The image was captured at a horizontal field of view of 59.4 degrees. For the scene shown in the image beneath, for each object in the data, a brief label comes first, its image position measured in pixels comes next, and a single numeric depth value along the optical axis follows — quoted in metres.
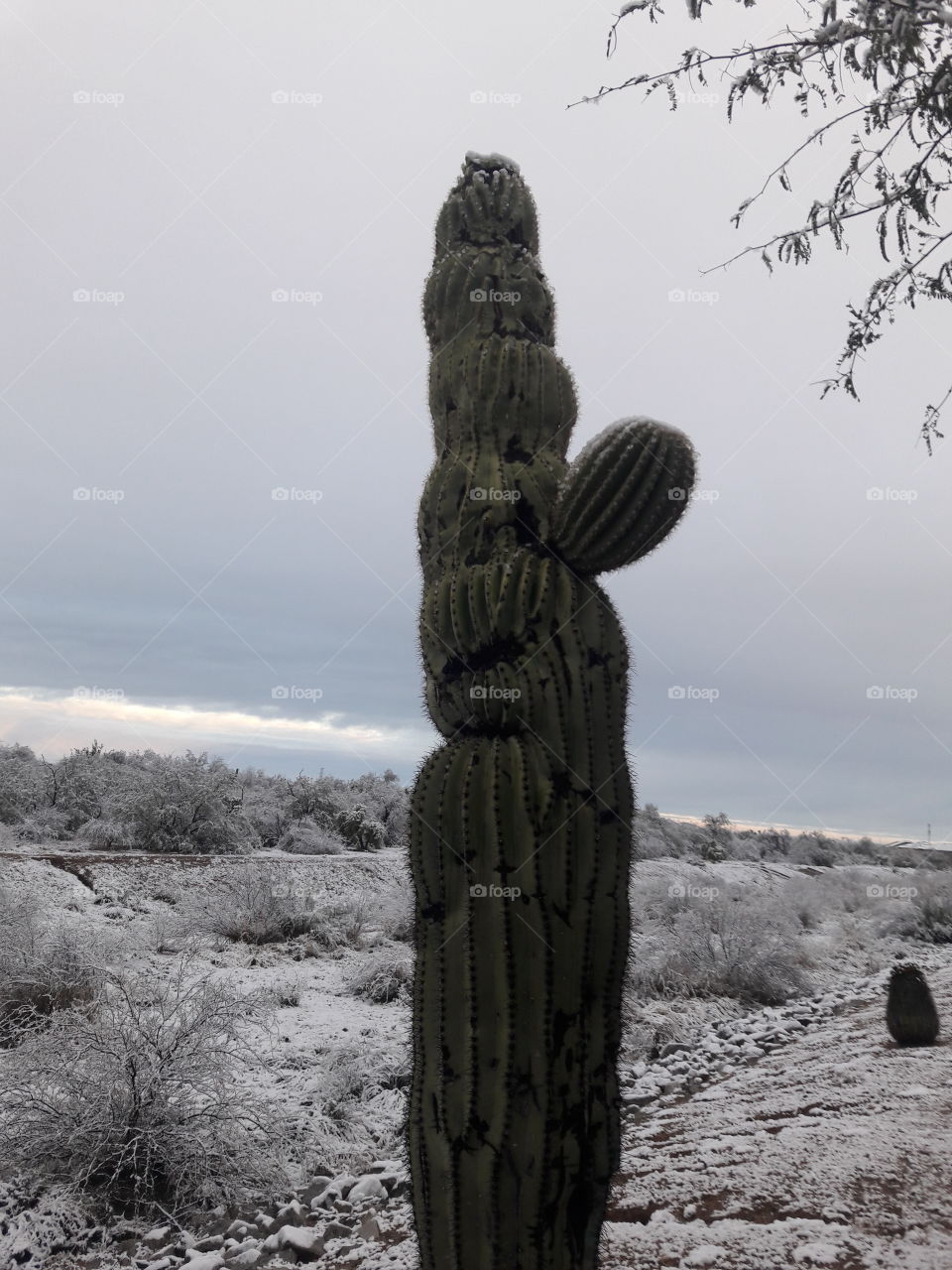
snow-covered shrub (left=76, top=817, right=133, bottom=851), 12.32
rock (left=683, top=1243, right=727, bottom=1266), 3.40
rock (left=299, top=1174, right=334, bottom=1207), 4.41
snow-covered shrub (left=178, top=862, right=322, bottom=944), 8.67
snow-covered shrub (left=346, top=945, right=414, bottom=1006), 7.42
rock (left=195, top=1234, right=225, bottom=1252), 3.91
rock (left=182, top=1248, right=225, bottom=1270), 3.64
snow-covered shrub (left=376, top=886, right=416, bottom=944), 9.33
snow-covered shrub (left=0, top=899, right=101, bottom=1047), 5.93
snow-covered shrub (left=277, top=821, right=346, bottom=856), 13.77
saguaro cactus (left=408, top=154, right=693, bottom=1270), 2.53
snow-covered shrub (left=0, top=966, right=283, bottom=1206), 4.27
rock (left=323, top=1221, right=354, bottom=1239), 4.02
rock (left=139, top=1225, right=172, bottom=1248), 3.96
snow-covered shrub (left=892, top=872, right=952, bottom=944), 13.05
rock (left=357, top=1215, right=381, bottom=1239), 3.97
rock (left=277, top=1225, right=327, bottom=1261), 3.83
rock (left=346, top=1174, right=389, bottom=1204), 4.38
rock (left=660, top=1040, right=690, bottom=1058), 6.92
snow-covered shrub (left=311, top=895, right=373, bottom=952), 8.99
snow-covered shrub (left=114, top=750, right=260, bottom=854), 12.45
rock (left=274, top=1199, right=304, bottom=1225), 4.14
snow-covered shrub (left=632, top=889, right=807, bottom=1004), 8.55
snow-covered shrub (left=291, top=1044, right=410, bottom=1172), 4.84
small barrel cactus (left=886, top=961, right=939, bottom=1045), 6.70
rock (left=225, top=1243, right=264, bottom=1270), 3.72
